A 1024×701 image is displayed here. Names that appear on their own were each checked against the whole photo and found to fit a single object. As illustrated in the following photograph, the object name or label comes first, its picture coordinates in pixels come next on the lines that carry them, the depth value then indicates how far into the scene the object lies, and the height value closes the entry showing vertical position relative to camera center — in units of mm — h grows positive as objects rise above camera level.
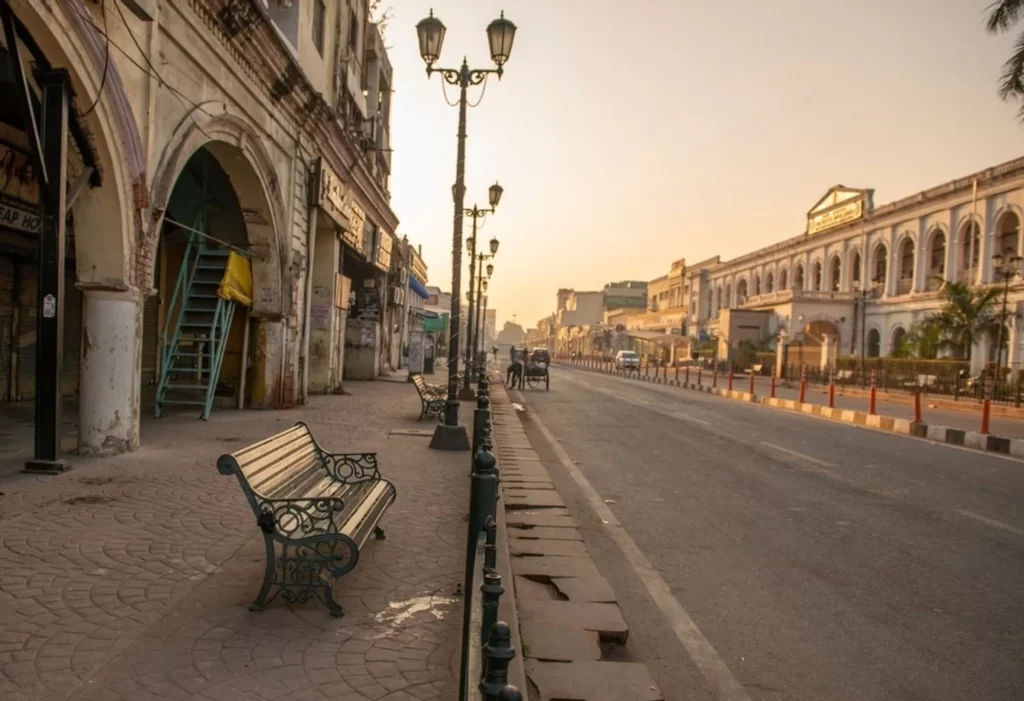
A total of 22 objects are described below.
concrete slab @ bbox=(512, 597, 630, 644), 4148 -1619
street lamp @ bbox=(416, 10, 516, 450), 10727 +4213
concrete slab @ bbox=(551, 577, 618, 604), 4648 -1611
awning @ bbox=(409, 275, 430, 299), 40656 +2941
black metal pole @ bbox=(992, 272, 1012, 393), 26219 +427
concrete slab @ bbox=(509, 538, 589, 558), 5660 -1622
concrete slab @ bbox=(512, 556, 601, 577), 5125 -1617
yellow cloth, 12346 +830
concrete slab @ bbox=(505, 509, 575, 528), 6543 -1626
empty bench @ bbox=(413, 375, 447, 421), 14070 -1184
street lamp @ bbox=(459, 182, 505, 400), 19359 +3294
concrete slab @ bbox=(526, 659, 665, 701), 3371 -1614
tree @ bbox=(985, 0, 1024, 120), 14203 +6311
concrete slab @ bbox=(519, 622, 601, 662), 3785 -1619
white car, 53075 -1089
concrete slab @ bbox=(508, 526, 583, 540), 6113 -1623
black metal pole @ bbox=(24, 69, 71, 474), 6898 +346
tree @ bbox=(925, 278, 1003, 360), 30094 +1911
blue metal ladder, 11922 +32
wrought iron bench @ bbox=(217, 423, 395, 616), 4047 -1144
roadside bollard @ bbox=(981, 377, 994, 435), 14972 -1113
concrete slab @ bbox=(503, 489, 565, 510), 7320 -1621
